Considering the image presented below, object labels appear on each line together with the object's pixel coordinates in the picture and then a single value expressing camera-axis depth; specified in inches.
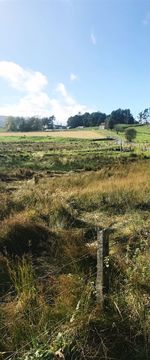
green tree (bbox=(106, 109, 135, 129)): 7084.2
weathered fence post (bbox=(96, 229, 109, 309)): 209.5
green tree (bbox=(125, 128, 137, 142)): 4119.1
